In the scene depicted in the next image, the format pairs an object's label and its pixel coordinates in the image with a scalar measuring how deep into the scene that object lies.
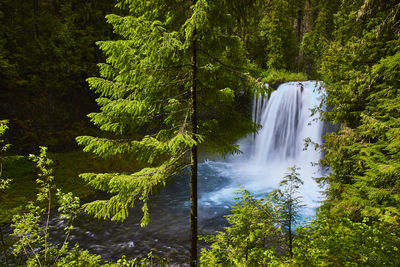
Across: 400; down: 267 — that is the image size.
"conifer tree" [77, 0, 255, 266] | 4.02
